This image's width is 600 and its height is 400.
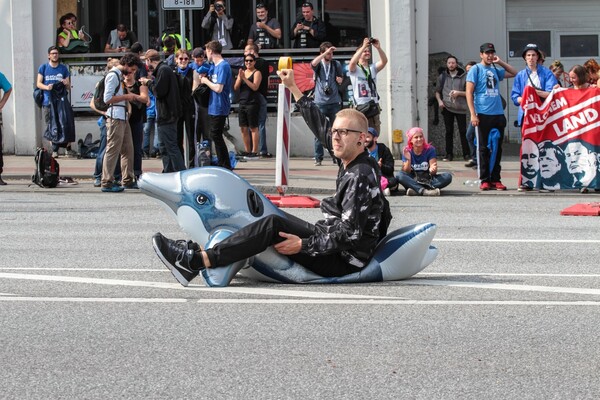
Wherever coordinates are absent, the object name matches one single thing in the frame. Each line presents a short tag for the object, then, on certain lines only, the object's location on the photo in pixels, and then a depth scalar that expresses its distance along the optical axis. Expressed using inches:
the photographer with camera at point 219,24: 922.1
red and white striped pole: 631.0
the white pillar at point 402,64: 896.3
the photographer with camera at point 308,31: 907.4
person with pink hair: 673.0
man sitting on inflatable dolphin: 334.3
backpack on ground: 696.4
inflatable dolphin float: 345.1
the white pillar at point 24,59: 910.4
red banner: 680.4
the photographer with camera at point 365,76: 735.1
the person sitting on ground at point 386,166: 665.6
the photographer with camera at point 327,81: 802.2
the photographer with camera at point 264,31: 914.7
